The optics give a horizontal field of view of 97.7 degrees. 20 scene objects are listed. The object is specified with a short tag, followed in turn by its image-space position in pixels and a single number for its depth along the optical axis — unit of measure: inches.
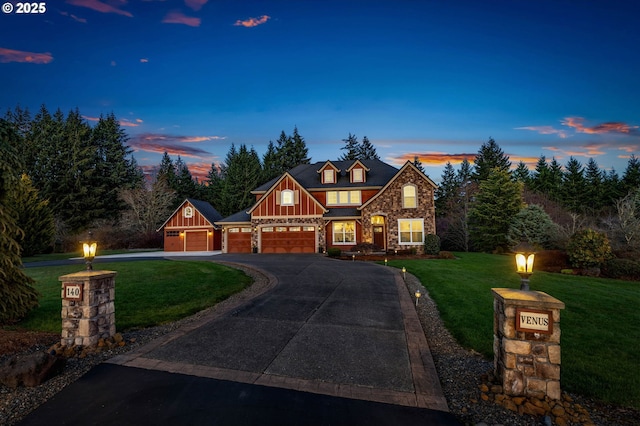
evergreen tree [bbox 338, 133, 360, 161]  2284.7
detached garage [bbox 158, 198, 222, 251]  1196.5
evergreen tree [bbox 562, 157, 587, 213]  1788.9
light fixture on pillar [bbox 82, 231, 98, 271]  247.1
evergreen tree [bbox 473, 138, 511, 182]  1991.9
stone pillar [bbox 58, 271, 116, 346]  218.5
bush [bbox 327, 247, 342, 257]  835.1
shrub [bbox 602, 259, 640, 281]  561.0
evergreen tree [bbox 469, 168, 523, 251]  1090.7
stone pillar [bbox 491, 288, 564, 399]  152.7
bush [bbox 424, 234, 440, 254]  845.2
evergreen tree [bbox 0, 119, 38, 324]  258.4
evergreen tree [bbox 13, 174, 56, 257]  999.0
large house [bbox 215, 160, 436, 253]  925.2
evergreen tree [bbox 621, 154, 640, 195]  1681.8
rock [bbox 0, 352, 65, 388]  167.8
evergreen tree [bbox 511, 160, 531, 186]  2022.1
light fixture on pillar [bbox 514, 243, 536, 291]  173.3
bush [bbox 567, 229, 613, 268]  591.8
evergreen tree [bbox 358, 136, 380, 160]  2300.7
